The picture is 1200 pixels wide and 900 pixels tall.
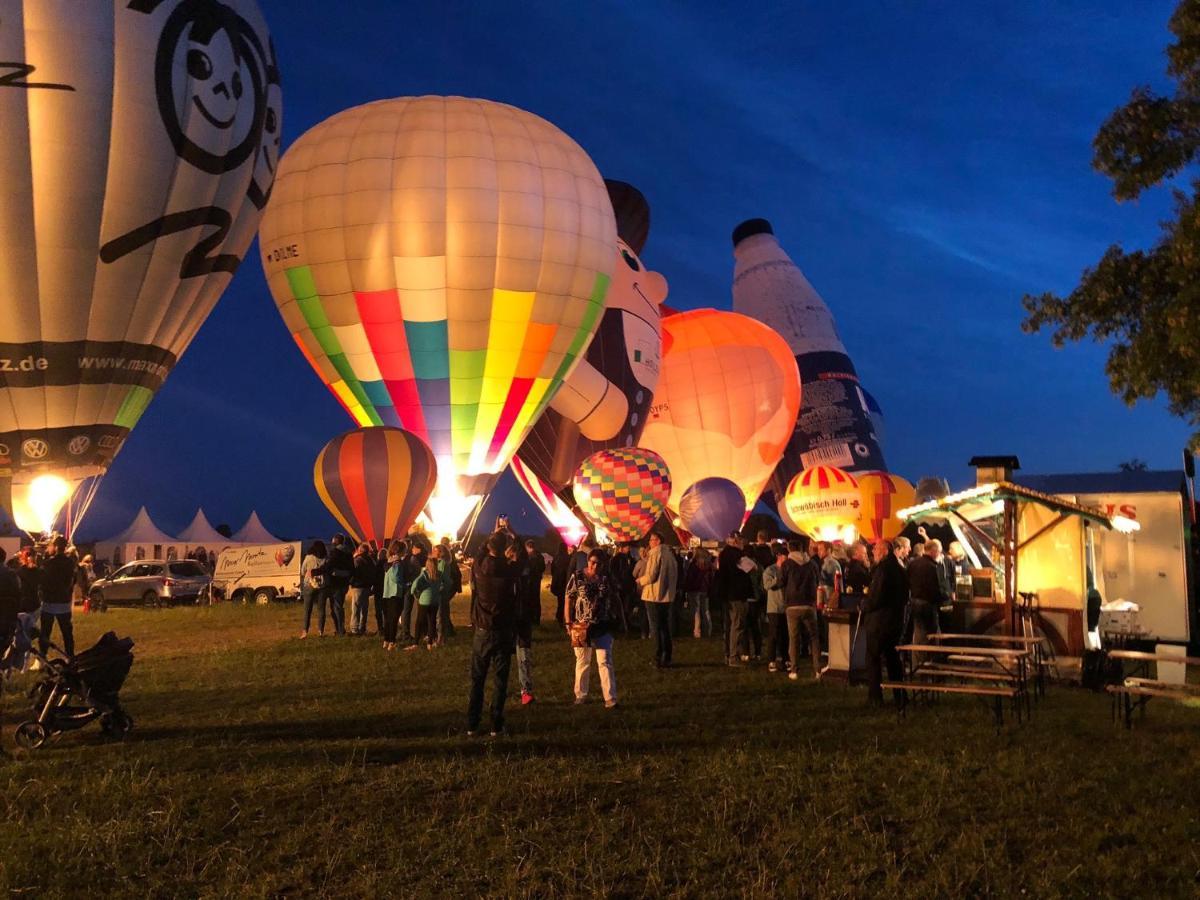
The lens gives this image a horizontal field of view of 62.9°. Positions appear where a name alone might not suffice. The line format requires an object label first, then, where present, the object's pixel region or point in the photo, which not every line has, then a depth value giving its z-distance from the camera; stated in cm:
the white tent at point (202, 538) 4172
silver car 2812
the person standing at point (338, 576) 1520
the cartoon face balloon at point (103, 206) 1360
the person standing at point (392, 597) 1378
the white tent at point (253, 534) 4328
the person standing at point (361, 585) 1570
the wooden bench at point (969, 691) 761
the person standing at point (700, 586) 1509
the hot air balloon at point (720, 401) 3494
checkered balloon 2586
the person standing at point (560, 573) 1767
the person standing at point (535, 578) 1376
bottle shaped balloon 4731
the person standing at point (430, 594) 1359
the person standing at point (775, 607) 1138
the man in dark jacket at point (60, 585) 1123
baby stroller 726
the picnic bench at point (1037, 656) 888
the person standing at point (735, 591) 1182
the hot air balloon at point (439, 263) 2208
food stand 1138
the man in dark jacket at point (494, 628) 762
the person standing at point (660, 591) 1138
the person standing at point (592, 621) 876
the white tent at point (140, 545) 4078
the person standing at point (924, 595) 1045
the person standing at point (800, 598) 1088
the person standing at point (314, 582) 1512
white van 2780
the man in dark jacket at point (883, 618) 895
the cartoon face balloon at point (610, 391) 2981
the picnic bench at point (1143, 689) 725
